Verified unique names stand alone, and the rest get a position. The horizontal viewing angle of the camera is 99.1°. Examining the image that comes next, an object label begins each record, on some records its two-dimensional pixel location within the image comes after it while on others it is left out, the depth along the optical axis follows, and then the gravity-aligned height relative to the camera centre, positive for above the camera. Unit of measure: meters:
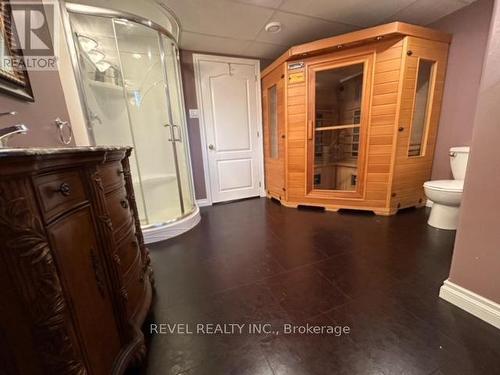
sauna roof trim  2.03 +0.94
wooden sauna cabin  2.18 +0.20
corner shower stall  1.89 +0.43
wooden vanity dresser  0.46 -0.32
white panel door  3.00 +0.21
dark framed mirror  0.91 +0.40
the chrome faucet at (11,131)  0.65 +0.06
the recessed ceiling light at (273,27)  2.26 +1.17
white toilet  1.89 -0.58
